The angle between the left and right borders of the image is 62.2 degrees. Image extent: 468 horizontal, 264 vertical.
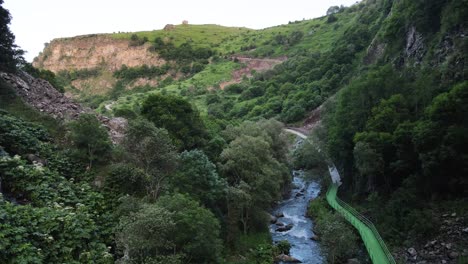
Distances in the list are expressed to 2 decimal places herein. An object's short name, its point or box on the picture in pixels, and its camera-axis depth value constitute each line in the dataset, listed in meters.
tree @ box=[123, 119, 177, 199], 30.16
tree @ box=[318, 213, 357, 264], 35.47
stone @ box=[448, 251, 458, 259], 28.97
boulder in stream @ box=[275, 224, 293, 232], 47.71
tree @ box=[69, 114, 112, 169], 32.69
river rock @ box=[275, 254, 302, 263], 38.34
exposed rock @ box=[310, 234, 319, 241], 44.38
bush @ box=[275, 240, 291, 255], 40.25
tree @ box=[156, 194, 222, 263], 24.83
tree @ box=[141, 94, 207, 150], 44.91
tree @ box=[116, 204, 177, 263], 21.47
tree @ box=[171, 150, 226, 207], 33.75
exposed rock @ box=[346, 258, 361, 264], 35.72
